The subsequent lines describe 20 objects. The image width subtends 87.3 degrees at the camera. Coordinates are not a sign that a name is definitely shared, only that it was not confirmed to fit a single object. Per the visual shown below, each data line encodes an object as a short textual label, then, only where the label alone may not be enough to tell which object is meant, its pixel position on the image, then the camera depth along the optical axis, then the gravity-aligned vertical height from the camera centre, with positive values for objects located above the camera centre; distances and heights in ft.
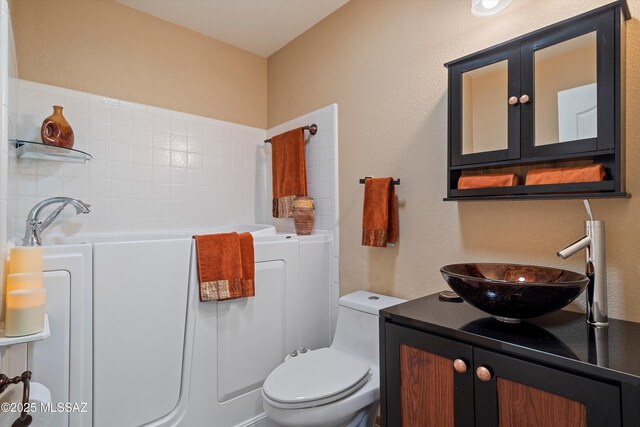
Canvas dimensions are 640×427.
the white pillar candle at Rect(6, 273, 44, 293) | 3.57 -0.72
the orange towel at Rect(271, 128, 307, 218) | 7.84 +1.06
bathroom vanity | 2.64 -1.41
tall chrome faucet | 3.51 -0.60
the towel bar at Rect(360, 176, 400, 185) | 5.95 +0.60
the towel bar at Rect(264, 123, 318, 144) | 7.80 +2.02
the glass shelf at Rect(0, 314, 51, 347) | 3.34 -1.27
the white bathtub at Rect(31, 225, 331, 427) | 4.72 -1.94
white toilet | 4.39 -2.37
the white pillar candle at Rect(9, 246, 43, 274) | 3.73 -0.51
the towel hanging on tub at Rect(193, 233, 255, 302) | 5.47 -0.87
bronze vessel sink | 3.16 -0.77
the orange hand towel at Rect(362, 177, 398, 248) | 5.90 +0.02
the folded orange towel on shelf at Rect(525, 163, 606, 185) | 3.69 +0.47
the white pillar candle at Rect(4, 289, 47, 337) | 3.44 -1.02
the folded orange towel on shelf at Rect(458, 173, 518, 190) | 4.37 +0.47
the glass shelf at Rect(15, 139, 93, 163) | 5.80 +1.15
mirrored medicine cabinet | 3.58 +1.34
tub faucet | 5.49 -0.07
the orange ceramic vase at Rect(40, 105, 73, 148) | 5.98 +1.53
